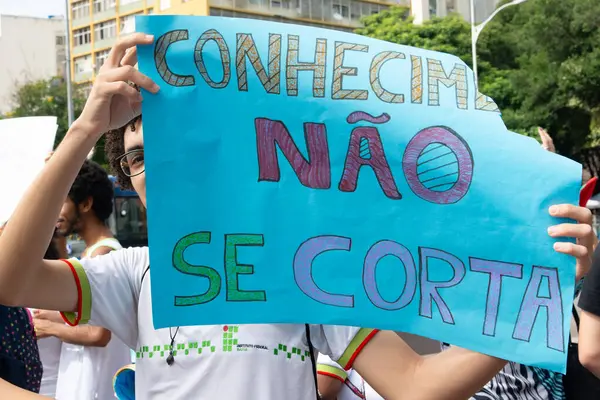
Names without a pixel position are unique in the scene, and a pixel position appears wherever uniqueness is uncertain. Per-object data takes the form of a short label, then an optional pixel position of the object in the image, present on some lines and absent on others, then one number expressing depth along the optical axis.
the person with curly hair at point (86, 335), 3.62
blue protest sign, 1.62
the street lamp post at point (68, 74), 27.54
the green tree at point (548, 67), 24.28
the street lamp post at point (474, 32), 21.97
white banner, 2.98
